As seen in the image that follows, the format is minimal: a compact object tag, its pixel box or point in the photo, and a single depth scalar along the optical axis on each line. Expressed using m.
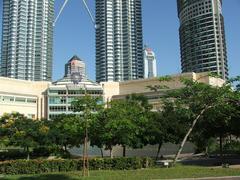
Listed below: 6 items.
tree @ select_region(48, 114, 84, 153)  30.20
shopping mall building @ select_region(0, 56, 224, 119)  107.38
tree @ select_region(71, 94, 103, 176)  26.17
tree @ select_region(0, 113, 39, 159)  36.81
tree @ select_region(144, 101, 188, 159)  34.77
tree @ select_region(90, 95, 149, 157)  29.15
